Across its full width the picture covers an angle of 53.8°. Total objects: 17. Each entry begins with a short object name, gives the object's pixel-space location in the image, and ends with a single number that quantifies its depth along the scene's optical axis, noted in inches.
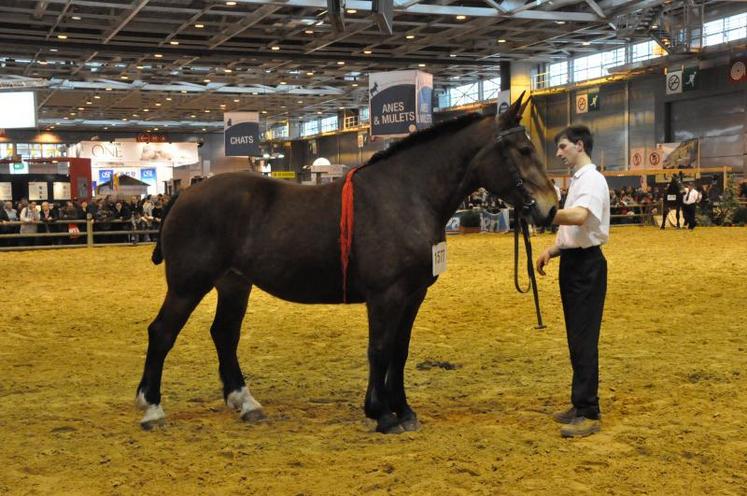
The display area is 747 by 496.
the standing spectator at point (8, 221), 849.5
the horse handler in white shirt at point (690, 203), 940.3
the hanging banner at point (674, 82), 1146.7
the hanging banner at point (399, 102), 689.6
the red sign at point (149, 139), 1750.7
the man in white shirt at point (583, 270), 173.2
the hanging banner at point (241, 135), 1090.1
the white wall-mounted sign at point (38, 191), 1161.4
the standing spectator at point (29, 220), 843.4
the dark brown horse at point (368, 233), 175.6
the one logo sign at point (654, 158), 1144.8
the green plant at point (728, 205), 1012.5
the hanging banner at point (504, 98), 1041.2
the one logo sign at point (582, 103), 1336.1
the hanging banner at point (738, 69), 1052.5
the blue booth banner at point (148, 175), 1755.7
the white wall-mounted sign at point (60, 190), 1195.3
